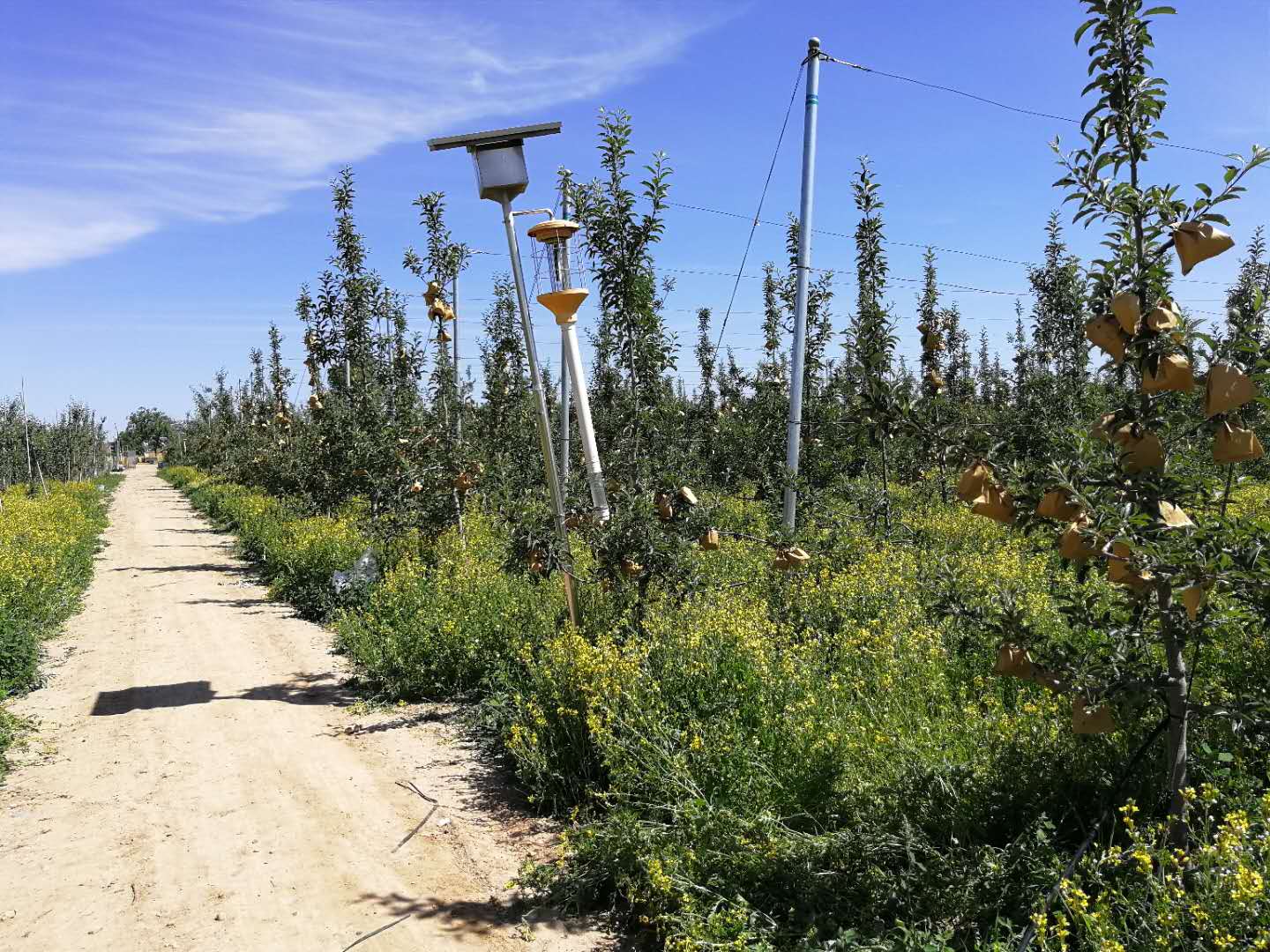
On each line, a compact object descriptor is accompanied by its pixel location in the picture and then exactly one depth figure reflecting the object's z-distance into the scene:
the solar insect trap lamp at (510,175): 5.83
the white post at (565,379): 6.10
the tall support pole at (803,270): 7.75
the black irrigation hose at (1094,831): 2.54
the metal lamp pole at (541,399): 5.87
